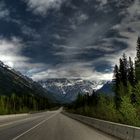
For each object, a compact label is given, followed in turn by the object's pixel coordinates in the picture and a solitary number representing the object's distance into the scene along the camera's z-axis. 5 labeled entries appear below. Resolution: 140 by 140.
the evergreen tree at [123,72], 42.13
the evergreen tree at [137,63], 35.44
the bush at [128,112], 11.62
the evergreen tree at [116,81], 40.99
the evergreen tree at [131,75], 40.88
